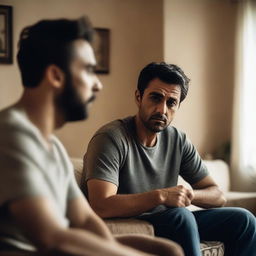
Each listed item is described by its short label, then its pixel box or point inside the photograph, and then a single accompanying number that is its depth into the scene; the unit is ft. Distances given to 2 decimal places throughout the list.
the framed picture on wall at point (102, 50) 12.16
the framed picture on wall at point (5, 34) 11.14
